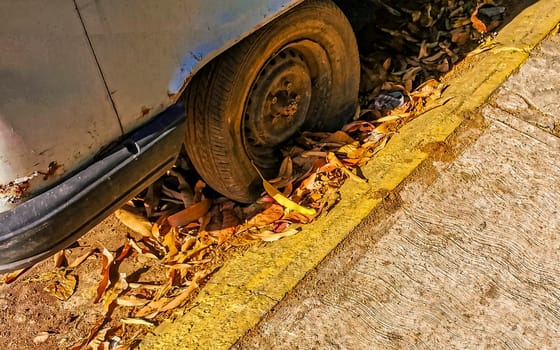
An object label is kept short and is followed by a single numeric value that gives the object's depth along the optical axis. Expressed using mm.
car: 1992
